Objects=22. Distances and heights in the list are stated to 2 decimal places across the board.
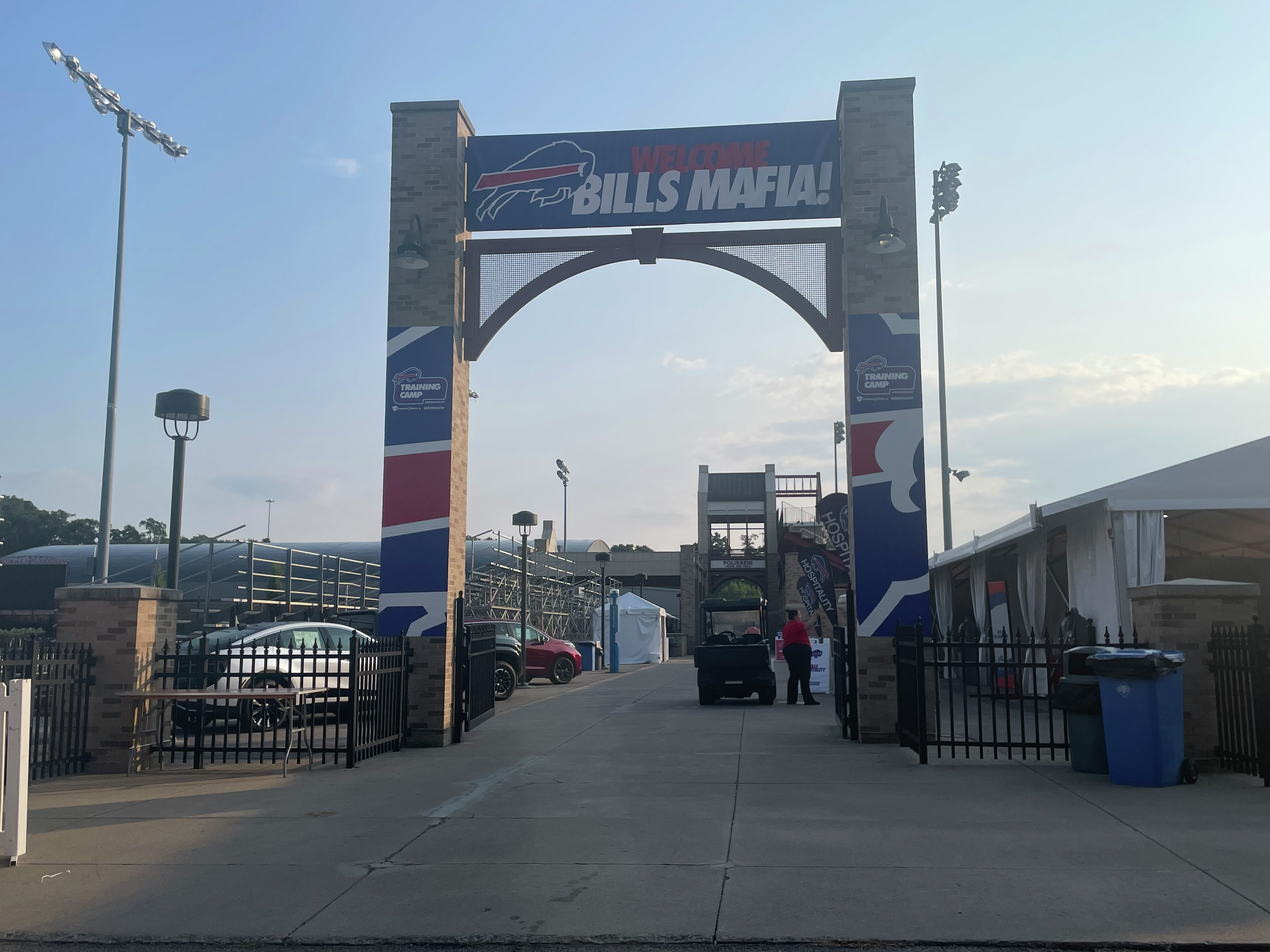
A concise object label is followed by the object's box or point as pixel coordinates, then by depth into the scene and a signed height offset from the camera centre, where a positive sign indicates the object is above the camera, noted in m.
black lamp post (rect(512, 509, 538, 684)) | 25.52 +1.80
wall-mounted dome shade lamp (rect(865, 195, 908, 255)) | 11.77 +4.14
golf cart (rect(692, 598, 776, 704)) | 17.70 -1.27
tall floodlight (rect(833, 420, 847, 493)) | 59.00 +9.69
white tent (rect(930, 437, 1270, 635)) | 13.31 +1.16
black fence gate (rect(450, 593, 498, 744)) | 12.55 -0.98
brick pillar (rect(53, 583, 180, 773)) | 10.08 -0.51
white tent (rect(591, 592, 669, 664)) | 41.53 -1.40
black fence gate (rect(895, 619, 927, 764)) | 9.95 -0.96
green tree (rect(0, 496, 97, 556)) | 72.19 +5.03
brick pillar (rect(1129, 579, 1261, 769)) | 9.24 -0.23
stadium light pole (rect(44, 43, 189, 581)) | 19.36 +8.50
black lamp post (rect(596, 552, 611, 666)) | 36.31 +0.59
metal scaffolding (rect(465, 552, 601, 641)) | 31.17 +0.09
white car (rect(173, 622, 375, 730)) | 10.41 -0.78
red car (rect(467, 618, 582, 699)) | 24.97 -1.51
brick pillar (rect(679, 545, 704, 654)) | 56.12 +0.49
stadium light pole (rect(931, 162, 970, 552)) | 28.45 +10.94
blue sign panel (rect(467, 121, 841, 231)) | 13.11 +5.45
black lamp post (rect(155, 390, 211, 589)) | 15.05 +2.70
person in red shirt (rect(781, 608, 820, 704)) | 17.09 -1.02
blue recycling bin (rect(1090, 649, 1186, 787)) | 8.48 -1.00
